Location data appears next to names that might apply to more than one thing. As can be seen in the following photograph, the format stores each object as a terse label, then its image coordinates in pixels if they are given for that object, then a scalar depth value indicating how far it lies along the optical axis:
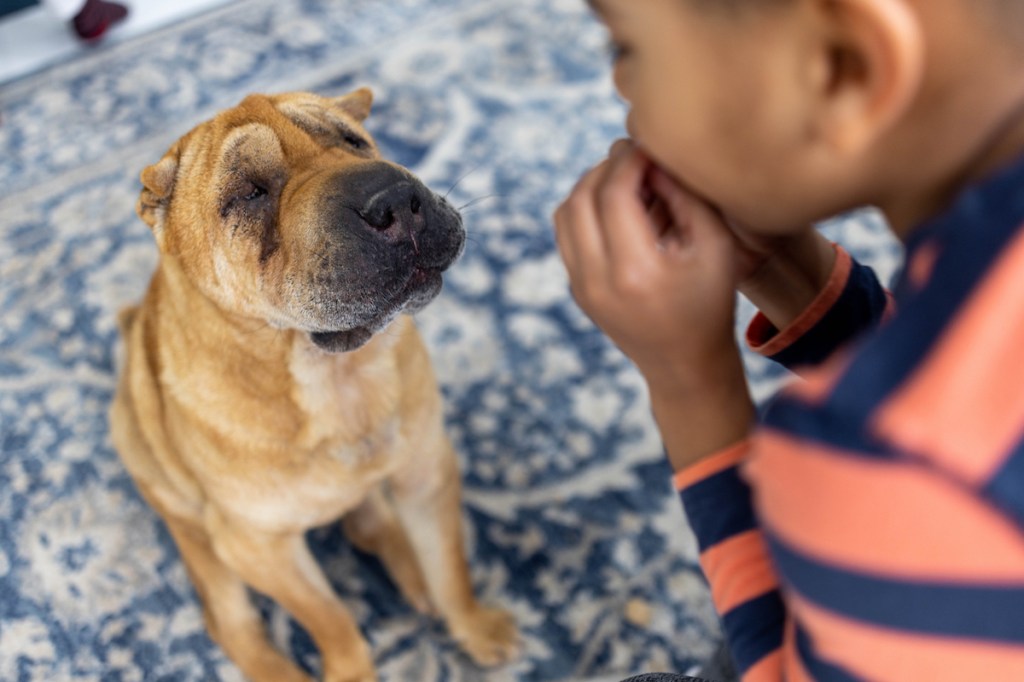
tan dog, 1.03
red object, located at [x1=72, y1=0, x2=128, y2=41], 2.44
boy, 0.50
